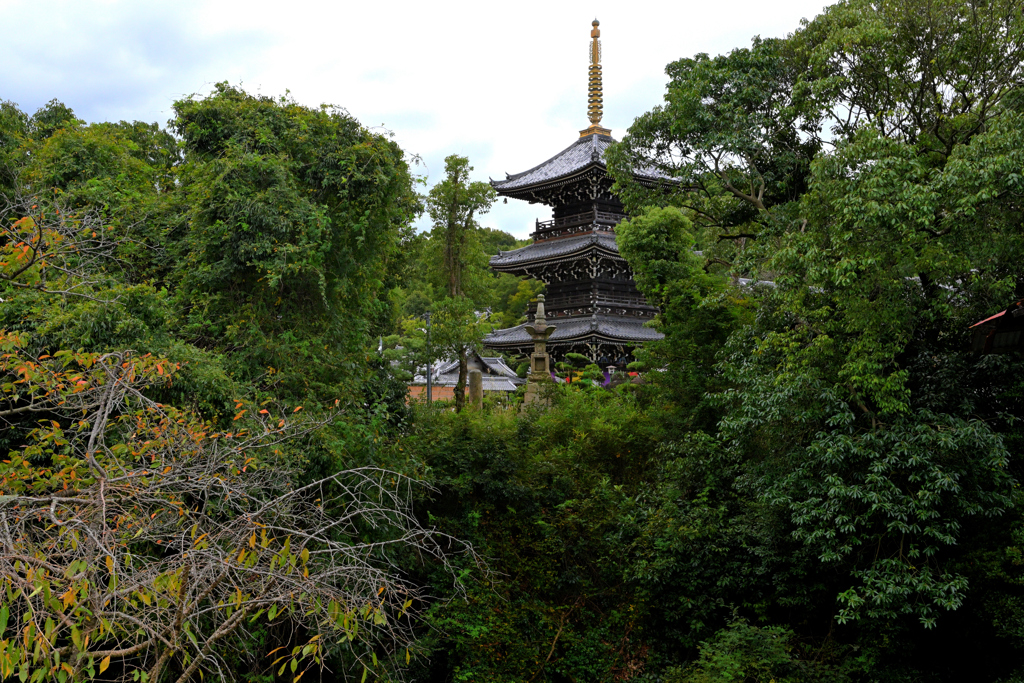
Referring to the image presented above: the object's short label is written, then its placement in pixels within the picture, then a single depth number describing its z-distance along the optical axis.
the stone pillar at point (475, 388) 19.67
